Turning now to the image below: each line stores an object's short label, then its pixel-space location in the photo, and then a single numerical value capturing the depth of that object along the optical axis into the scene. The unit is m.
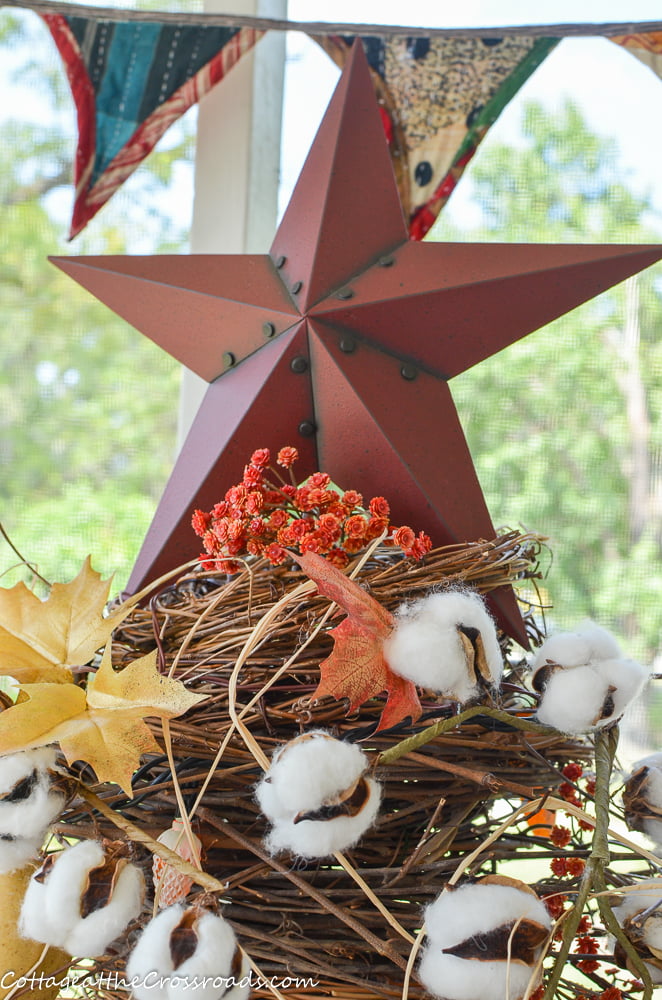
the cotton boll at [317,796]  0.38
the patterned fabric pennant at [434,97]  1.01
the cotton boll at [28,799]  0.43
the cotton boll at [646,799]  0.50
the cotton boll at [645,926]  0.46
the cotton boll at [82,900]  0.41
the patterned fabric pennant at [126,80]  0.99
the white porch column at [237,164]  1.05
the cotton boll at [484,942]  0.38
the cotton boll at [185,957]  0.37
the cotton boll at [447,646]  0.41
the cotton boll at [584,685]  0.46
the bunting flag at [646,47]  0.96
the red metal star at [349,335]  0.61
